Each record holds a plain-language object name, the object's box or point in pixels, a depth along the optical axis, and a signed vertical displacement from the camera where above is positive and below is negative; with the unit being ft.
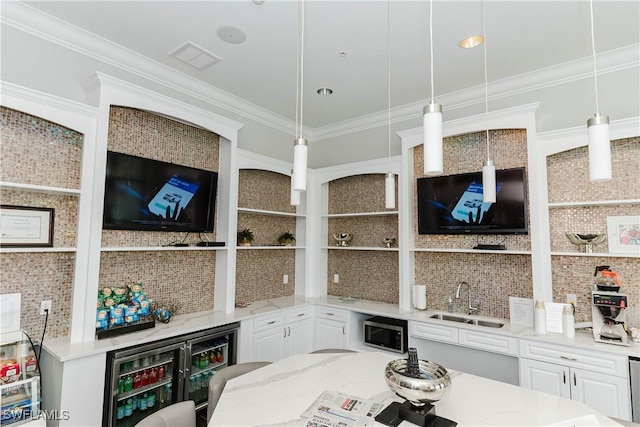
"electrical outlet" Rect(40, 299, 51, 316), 7.97 -1.66
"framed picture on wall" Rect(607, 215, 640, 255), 8.80 +0.24
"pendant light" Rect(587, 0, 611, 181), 4.31 +1.22
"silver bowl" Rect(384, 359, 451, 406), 4.67 -2.05
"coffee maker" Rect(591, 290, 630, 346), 8.13 -1.83
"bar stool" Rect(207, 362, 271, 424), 6.35 -2.78
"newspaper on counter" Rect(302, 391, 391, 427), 4.74 -2.55
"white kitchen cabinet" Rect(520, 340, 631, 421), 7.66 -3.22
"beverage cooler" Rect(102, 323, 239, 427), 7.73 -3.56
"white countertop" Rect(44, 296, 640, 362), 7.53 -2.44
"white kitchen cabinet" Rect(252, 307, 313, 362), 10.97 -3.31
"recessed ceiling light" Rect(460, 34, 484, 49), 8.90 +5.35
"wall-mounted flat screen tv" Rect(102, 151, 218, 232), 8.86 +1.23
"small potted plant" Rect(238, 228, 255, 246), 12.37 +0.02
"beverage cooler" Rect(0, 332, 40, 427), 6.70 -2.99
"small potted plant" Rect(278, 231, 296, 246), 14.16 +0.00
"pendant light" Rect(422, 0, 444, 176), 4.23 +1.30
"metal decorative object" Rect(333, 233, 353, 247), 14.29 +0.07
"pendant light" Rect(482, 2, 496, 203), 6.92 +1.24
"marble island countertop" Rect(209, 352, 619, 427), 4.81 -2.56
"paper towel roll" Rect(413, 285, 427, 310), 11.67 -1.95
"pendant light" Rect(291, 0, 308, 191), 5.26 +1.17
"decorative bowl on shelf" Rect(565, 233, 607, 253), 9.16 +0.07
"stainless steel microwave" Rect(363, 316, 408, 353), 11.10 -3.15
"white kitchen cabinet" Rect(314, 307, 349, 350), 12.15 -3.26
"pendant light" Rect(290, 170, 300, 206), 7.36 +0.90
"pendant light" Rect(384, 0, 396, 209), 7.77 +1.27
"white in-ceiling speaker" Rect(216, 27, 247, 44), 8.58 +5.30
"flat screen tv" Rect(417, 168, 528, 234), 10.23 +1.16
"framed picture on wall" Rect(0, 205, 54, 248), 7.43 +0.22
